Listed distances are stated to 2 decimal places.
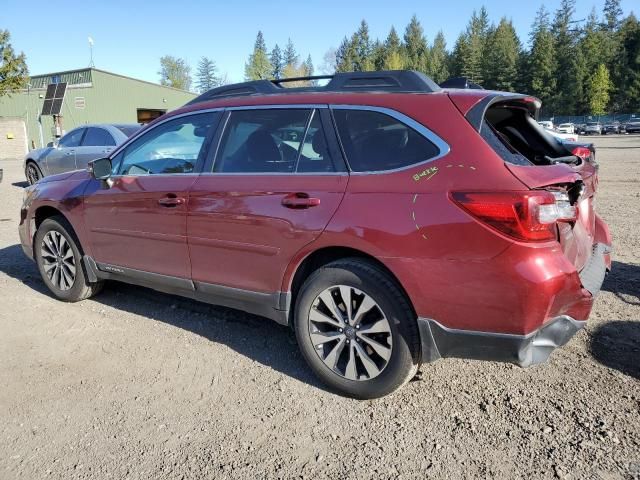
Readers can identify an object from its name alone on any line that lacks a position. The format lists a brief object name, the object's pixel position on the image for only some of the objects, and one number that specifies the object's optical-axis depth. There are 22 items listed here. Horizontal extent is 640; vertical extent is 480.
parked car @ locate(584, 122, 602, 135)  60.09
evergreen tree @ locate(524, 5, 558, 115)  77.50
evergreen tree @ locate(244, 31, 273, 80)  103.88
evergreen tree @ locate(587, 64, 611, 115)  71.94
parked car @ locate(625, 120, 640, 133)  55.56
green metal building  39.09
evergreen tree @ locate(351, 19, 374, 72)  113.75
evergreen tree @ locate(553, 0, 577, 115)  76.00
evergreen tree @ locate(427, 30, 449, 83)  97.81
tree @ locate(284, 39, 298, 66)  130.38
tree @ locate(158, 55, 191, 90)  104.69
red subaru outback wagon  2.56
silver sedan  11.24
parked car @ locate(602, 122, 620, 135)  59.84
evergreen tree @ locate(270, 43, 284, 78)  127.57
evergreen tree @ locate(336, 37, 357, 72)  111.17
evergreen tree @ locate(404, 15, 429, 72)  113.62
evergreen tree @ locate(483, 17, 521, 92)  83.12
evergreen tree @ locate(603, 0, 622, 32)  92.38
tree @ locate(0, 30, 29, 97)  28.61
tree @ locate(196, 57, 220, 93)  125.50
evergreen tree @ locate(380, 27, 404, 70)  99.00
